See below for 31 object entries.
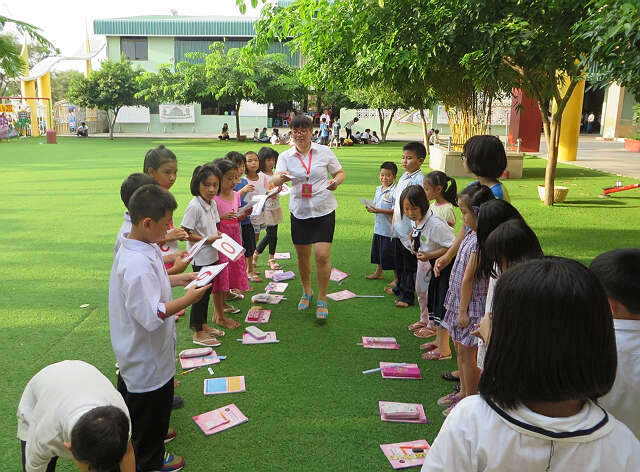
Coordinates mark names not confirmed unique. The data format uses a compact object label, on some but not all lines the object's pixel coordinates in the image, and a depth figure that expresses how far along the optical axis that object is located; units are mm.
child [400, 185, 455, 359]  4316
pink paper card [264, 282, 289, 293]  5773
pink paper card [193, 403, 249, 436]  3262
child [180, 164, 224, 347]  4324
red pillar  21938
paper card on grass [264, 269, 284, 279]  6273
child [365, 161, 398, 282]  5656
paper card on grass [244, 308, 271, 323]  4945
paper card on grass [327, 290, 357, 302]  5539
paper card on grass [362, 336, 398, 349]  4402
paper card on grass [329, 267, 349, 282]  6152
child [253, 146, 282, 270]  6207
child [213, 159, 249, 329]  4793
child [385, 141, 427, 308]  5098
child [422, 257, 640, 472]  1219
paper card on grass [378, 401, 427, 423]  3348
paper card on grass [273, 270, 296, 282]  6155
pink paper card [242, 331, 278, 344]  4477
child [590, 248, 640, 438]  1854
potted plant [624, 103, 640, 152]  22219
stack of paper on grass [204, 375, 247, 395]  3690
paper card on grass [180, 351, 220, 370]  4083
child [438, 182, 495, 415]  3170
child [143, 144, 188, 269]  3867
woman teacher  4949
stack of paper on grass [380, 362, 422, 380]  3906
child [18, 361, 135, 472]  2018
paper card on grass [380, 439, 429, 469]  2926
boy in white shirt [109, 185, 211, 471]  2568
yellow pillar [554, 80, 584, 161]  18281
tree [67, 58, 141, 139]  31609
